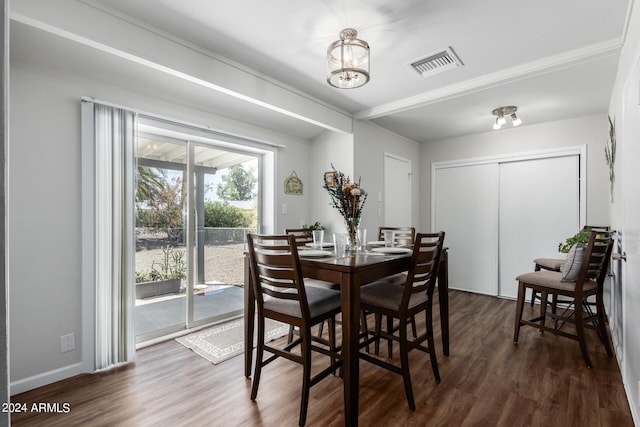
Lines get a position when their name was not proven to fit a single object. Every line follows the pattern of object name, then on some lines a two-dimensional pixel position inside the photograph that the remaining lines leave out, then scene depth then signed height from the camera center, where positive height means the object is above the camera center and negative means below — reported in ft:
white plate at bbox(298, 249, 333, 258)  6.40 -0.89
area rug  8.20 -3.77
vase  7.63 -0.48
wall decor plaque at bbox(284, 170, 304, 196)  12.07 +1.06
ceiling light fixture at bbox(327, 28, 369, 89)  6.29 +3.17
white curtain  7.30 -0.52
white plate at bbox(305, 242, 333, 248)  8.38 -0.92
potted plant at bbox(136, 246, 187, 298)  9.12 -1.96
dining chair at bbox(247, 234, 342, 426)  5.49 -1.81
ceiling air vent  7.73 +3.95
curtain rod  7.22 +2.56
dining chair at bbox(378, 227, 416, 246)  9.78 -0.80
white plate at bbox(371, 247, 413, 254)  7.04 -0.90
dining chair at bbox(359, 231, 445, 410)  5.88 -1.85
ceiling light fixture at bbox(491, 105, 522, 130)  10.87 +3.58
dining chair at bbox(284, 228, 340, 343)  7.94 -1.84
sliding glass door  9.05 -0.57
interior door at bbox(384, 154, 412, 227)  13.57 +0.95
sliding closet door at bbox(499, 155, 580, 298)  11.96 +0.03
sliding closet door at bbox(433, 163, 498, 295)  13.82 -0.46
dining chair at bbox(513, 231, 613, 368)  7.58 -1.89
